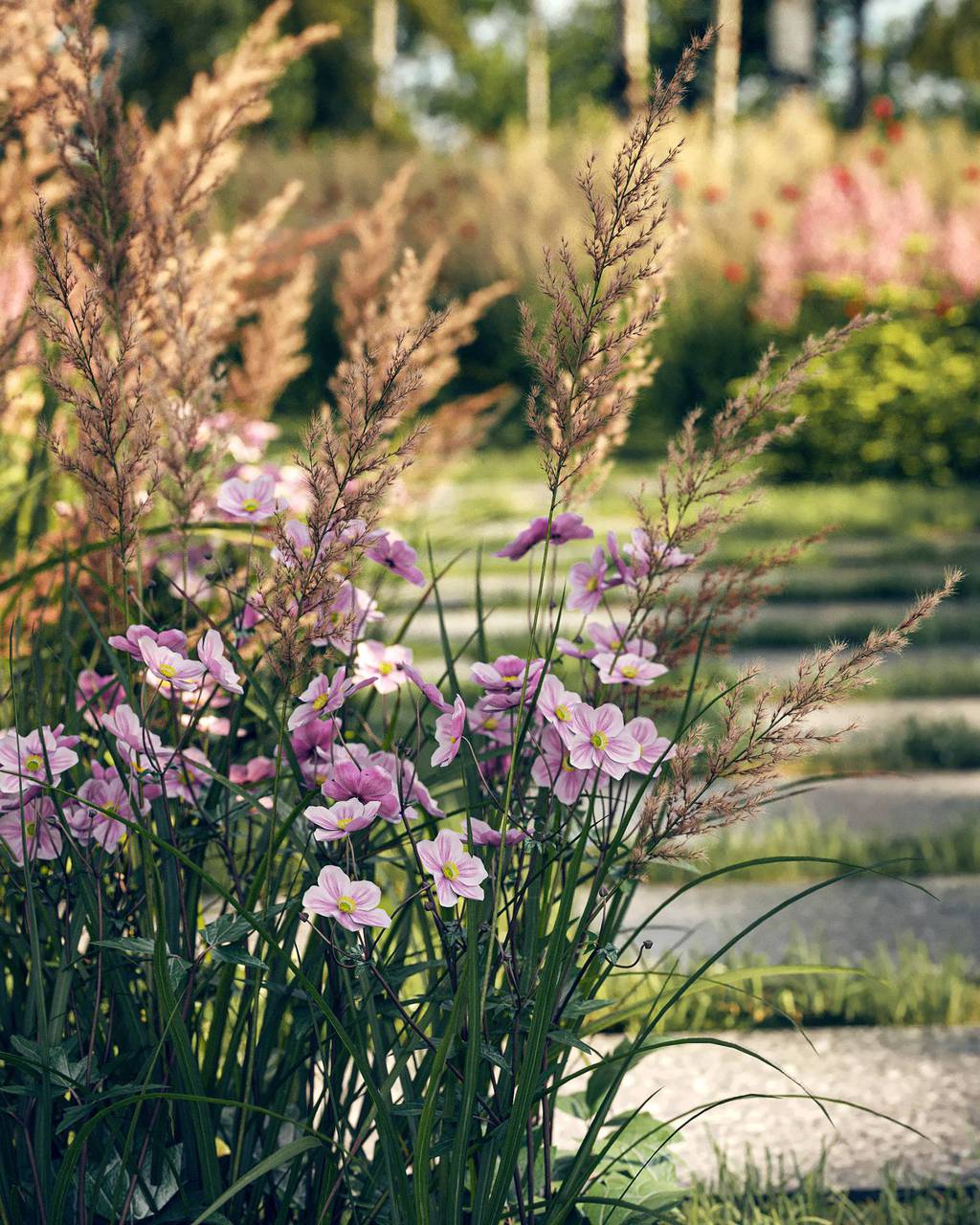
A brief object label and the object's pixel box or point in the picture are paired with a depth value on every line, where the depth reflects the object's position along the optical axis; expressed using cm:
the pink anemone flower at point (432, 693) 111
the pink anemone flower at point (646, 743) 114
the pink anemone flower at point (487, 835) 111
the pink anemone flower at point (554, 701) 109
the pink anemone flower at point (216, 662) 105
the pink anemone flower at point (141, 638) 108
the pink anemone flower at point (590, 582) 135
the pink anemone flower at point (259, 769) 127
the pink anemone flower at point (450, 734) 108
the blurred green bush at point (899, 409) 775
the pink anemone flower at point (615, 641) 130
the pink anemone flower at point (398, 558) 130
